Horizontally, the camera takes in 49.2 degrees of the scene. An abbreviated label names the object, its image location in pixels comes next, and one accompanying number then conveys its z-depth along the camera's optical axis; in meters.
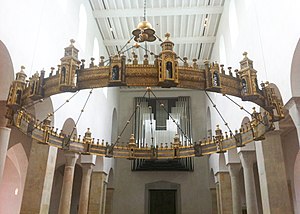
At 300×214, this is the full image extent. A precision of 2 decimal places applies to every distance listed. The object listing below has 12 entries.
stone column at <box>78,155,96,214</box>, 13.01
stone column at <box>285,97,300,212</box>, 6.78
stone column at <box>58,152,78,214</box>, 10.81
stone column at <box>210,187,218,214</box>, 17.56
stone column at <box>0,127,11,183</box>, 7.03
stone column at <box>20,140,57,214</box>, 8.08
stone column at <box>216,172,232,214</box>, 13.65
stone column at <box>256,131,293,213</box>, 7.93
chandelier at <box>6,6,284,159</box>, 4.66
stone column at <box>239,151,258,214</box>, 10.38
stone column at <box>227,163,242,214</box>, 12.26
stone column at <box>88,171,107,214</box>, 14.45
